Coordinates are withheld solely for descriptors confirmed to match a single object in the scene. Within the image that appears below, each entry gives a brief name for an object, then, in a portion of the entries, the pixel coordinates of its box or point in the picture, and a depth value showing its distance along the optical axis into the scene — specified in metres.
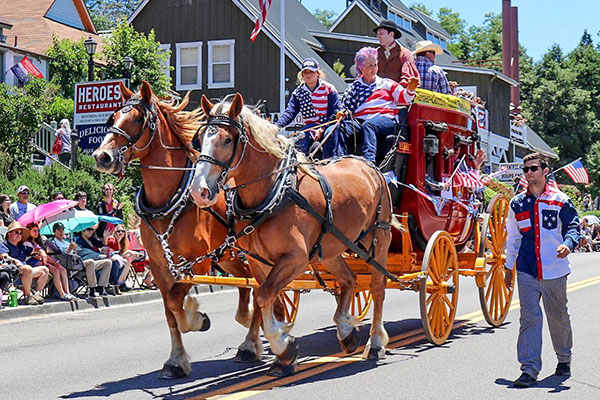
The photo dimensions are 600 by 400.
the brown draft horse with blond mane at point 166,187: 8.02
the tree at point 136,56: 30.66
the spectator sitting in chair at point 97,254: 15.68
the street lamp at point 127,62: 23.38
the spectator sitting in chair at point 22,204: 15.68
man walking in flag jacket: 7.70
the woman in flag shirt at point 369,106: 10.05
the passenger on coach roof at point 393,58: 11.39
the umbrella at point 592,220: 40.32
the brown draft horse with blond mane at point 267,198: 7.33
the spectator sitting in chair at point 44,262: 14.55
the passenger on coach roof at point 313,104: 10.29
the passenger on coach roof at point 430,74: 12.34
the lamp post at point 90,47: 22.19
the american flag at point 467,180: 11.71
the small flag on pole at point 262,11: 25.66
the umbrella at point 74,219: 15.52
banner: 10.77
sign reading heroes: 20.45
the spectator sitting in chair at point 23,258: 14.10
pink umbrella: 14.75
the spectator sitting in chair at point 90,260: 15.41
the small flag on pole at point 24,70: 31.11
